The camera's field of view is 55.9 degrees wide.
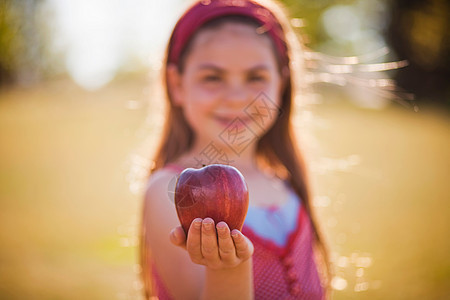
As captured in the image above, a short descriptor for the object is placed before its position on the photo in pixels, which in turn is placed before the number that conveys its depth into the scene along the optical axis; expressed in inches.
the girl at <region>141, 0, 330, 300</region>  58.9
